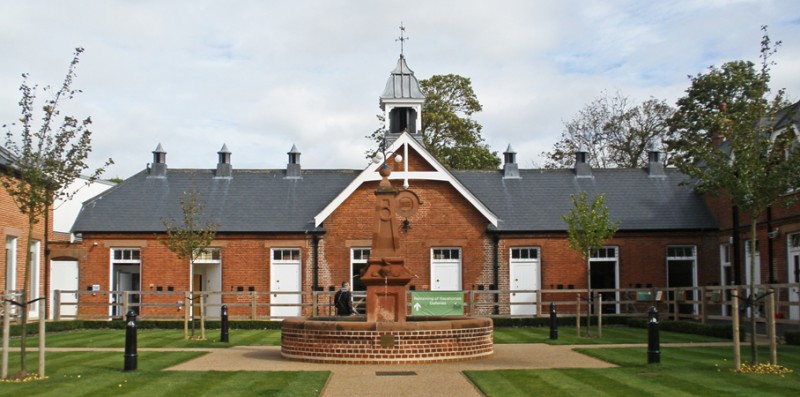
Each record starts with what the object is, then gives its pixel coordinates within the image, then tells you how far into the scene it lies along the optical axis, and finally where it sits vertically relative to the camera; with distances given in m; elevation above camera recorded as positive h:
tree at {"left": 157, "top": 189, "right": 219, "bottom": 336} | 24.97 +0.80
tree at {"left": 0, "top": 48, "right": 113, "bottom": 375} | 15.23 +1.82
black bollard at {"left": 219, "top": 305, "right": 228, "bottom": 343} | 22.67 -1.49
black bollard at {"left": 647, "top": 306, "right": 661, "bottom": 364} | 16.42 -1.42
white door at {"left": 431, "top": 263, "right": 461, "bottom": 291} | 32.62 -0.32
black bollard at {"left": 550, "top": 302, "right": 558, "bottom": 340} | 23.65 -1.58
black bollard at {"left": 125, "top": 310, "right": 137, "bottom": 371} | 15.58 -1.34
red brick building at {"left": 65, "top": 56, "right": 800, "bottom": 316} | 32.38 +0.87
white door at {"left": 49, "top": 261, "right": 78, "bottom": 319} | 34.97 -0.26
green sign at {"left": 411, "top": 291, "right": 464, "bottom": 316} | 26.06 -1.03
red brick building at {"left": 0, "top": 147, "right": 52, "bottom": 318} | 27.18 +0.65
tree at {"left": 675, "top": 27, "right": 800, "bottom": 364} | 15.97 +1.91
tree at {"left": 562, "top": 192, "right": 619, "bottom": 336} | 24.83 +1.02
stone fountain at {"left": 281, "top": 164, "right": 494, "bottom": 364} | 16.75 -1.18
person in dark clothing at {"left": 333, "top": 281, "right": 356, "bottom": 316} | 22.78 -0.84
